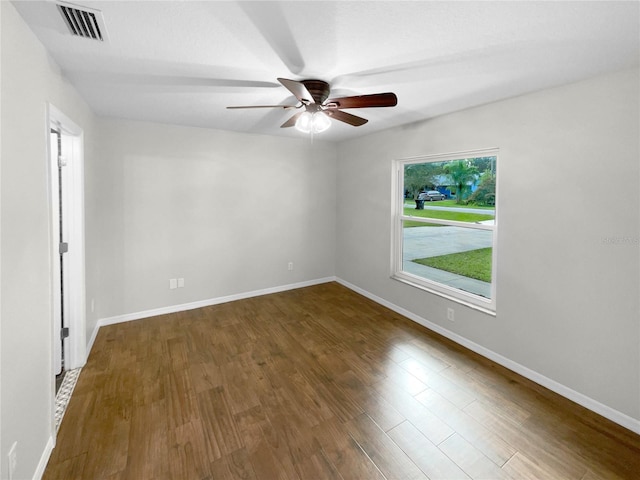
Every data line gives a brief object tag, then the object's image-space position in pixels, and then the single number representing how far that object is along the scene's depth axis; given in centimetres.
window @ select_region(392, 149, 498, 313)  288
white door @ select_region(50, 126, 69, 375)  231
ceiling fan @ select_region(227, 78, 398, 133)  191
